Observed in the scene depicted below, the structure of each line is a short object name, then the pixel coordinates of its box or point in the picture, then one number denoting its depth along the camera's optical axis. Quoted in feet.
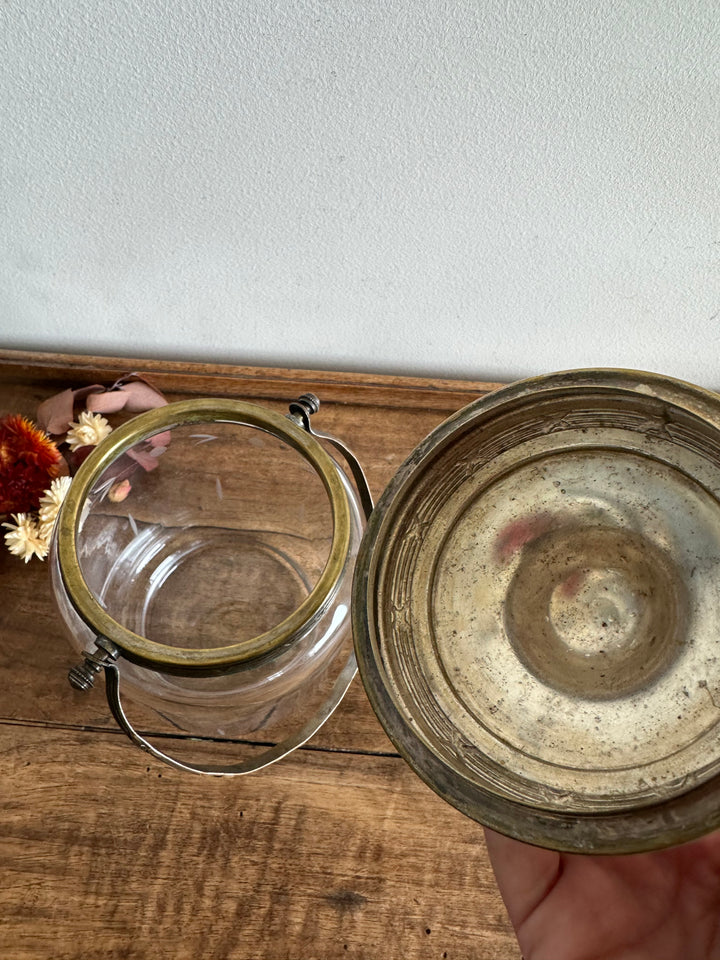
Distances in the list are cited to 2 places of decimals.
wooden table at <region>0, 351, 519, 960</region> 1.33
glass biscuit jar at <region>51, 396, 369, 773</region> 1.15
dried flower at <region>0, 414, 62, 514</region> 1.51
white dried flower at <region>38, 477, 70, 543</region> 1.48
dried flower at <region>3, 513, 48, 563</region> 1.48
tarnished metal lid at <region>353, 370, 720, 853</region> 0.96
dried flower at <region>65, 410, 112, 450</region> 1.56
